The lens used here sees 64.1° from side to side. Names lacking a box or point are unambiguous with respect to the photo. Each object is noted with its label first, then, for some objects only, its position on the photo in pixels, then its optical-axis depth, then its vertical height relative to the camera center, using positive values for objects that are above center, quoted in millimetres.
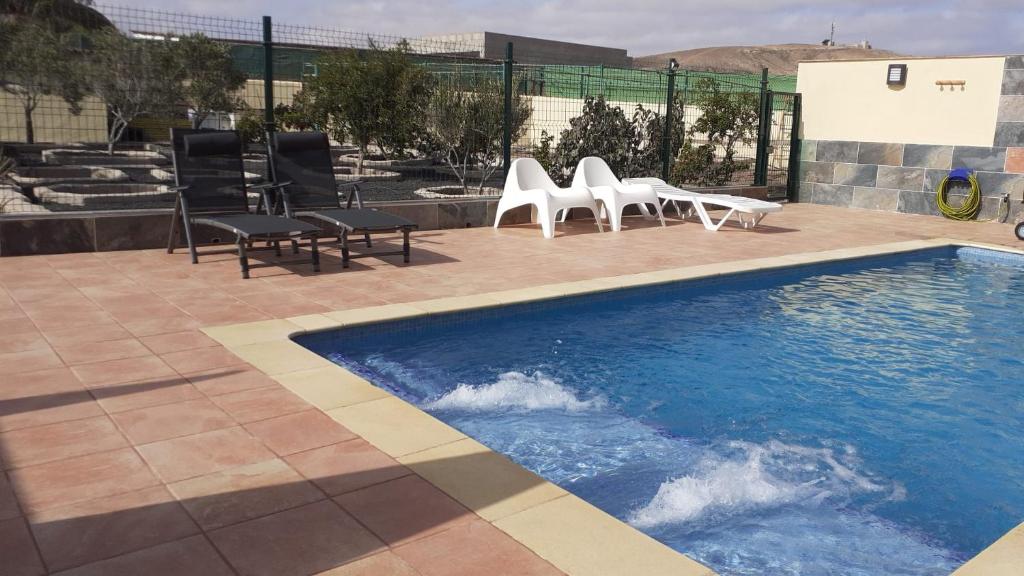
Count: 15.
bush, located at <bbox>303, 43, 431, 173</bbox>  14211 +943
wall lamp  13539 +1456
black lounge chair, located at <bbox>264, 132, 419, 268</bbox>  7922 -383
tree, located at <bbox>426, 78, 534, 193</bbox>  13008 +474
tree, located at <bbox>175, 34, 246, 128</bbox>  14195 +1274
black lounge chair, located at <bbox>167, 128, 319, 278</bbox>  7410 -407
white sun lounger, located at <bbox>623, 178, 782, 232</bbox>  10773 -598
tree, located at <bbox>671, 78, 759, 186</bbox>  14430 +441
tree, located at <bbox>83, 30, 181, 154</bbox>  13633 +1130
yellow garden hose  12961 -617
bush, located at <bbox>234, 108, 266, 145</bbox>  18219 +321
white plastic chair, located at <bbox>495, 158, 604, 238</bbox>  10000 -538
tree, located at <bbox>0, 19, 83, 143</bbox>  8836 +905
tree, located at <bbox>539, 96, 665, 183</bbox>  12891 +241
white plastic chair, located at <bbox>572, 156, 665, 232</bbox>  10641 -465
